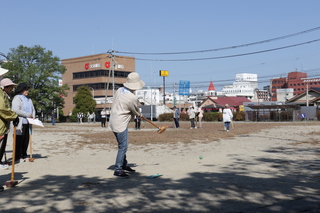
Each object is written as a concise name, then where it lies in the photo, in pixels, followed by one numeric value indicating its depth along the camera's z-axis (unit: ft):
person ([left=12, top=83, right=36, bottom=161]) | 27.91
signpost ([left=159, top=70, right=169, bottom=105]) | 256.93
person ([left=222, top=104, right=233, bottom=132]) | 70.08
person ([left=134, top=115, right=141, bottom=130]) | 85.28
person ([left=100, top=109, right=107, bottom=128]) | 106.88
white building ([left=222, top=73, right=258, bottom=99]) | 624.18
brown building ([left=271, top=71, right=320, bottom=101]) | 536.42
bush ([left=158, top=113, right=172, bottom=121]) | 195.64
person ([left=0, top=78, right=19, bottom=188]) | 17.85
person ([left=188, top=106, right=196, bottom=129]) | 90.02
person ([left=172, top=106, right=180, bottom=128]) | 92.78
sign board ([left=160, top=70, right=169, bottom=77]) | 258.30
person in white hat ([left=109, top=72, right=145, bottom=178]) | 21.67
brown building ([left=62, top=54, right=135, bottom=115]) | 295.69
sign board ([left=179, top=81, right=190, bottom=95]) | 273.13
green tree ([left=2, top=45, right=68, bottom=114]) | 185.98
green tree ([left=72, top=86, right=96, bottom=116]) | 239.91
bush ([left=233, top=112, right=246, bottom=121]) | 174.76
